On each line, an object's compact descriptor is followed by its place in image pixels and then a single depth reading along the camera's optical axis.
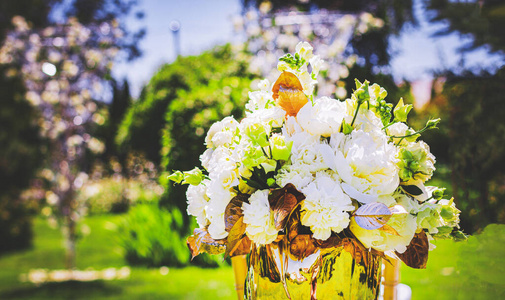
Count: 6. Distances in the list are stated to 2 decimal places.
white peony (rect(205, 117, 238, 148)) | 1.15
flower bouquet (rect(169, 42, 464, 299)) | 0.94
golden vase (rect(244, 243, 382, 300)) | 1.01
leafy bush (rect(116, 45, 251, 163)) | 7.08
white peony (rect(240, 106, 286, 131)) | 1.07
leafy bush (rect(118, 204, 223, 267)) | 5.16
